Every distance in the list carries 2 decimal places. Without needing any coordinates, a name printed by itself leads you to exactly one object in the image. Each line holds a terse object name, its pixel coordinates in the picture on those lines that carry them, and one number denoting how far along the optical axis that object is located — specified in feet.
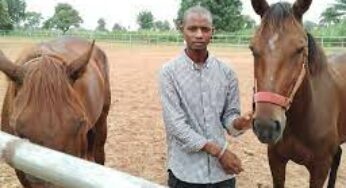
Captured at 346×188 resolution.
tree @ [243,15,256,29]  155.60
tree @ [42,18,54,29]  252.62
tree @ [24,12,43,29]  291.40
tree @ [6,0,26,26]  265.21
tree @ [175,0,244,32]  137.95
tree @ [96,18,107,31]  342.19
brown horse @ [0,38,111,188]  8.78
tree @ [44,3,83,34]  249.14
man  9.31
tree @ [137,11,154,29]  254.88
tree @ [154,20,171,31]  274.98
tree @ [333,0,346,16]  195.31
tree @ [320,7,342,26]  199.11
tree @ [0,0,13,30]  117.13
